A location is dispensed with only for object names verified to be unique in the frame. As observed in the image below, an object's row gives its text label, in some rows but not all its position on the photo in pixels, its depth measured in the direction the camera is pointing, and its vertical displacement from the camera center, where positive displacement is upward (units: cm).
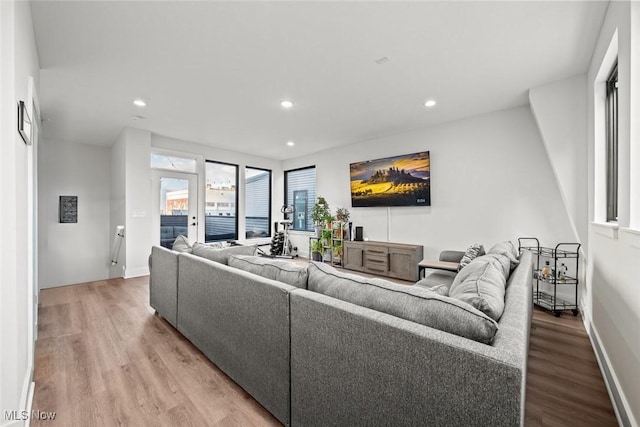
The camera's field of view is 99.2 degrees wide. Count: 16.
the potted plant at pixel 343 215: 579 -6
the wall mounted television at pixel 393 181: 465 +58
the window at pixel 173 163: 514 +98
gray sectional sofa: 84 -53
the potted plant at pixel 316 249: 597 -81
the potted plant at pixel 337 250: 572 -80
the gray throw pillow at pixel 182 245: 282 -35
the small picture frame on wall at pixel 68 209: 516 +7
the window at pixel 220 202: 601 +24
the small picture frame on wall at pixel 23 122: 150 +52
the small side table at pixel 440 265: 317 -65
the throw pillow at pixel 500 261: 177 -34
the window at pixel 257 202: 689 +26
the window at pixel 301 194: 681 +47
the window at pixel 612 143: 230 +59
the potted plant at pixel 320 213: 607 -2
